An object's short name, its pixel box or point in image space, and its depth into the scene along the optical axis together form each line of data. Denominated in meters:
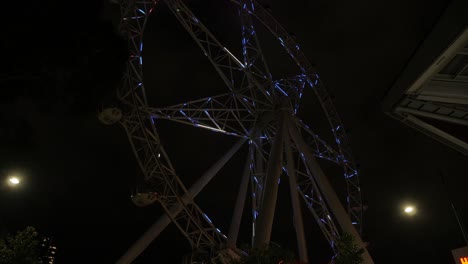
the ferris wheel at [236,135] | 16.94
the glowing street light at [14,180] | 13.94
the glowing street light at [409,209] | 16.11
